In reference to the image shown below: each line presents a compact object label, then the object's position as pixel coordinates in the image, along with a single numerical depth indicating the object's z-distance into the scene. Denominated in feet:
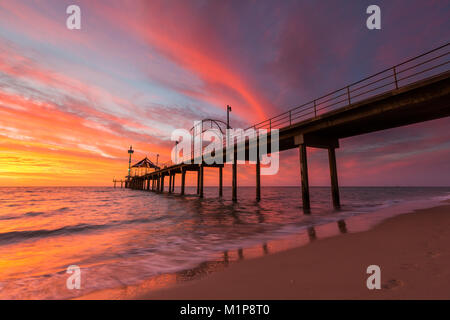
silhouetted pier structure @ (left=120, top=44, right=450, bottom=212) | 35.35
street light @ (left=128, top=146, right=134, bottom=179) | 463.83
